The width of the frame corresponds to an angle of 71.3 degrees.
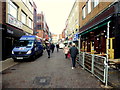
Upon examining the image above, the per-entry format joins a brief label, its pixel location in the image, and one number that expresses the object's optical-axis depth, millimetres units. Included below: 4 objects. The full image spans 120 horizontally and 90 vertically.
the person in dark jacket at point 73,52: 5862
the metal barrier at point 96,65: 3431
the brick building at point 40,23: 42322
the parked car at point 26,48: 7727
